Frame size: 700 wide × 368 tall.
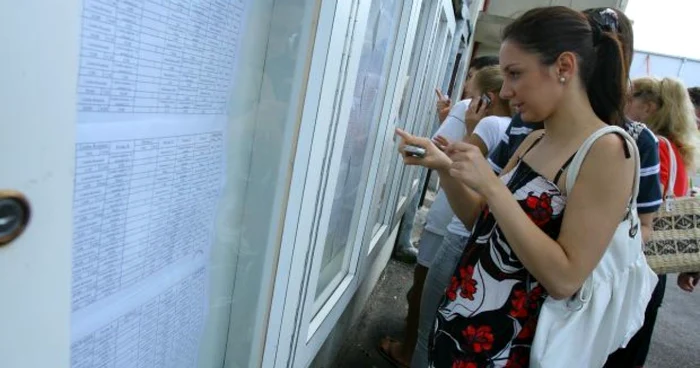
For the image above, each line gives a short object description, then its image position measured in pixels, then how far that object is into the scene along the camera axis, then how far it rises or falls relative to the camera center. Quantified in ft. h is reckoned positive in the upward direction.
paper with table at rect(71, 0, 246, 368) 1.75 -0.46
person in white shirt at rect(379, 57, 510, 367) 6.33 -0.06
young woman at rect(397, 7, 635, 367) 3.21 -0.35
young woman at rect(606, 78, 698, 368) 6.41 +0.68
